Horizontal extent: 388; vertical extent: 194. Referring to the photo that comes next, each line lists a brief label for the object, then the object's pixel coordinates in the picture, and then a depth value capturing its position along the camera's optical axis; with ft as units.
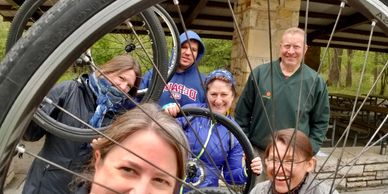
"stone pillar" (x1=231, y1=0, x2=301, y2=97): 14.06
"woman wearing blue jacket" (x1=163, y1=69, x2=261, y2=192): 6.44
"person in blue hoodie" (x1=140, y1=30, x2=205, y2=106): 8.29
